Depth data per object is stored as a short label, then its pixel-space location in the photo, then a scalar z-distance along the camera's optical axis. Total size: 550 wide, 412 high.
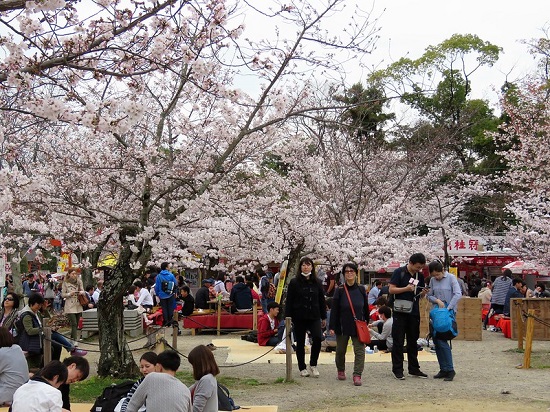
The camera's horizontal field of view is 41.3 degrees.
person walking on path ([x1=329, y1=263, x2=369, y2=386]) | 9.34
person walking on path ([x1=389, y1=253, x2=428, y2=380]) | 9.48
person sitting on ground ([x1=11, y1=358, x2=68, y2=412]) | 5.10
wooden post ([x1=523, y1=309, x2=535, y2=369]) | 10.63
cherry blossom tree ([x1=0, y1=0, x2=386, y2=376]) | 5.89
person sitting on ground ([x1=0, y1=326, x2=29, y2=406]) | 6.91
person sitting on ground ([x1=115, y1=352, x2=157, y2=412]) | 5.74
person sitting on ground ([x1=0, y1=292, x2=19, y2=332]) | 9.41
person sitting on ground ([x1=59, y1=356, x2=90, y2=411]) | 6.03
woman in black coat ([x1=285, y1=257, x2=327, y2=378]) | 9.67
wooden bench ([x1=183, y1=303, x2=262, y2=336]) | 16.95
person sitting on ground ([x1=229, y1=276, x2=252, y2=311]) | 17.06
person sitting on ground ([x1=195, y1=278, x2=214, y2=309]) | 18.02
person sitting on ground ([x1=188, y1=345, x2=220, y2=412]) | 5.67
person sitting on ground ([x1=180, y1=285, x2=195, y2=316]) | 16.91
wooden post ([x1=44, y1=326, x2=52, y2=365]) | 8.84
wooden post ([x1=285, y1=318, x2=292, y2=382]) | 9.27
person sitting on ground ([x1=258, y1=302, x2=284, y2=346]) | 12.77
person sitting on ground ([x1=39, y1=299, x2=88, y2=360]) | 9.46
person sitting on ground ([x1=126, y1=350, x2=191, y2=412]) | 5.15
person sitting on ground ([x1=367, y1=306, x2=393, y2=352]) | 12.14
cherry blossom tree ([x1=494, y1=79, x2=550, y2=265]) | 19.69
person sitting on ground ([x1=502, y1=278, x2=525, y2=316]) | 16.64
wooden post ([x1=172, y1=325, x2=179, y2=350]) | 11.03
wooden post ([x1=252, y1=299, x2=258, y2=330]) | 16.94
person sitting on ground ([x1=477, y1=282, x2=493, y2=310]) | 18.86
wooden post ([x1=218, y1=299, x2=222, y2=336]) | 16.84
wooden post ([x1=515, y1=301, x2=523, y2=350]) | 12.80
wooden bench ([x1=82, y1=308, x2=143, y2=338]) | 15.82
